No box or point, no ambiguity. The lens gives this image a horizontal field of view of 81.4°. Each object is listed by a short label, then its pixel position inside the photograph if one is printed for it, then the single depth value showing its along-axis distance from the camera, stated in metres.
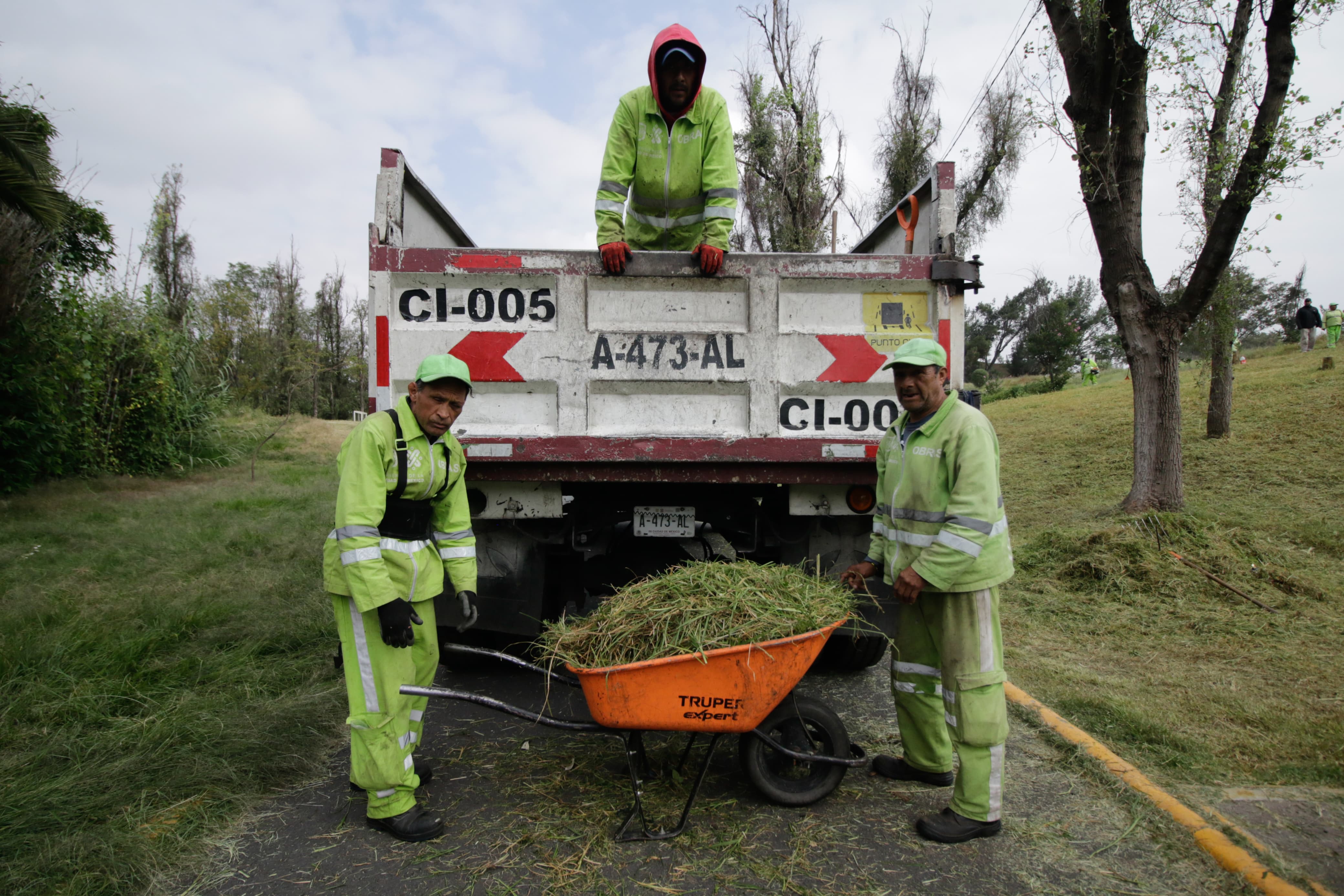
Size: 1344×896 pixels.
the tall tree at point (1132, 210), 7.34
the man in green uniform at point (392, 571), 2.81
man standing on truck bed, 4.02
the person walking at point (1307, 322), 20.70
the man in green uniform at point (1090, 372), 29.23
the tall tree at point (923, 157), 22.77
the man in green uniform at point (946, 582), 2.85
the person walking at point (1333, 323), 20.98
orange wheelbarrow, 2.64
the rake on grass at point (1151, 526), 6.78
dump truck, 3.65
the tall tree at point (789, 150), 22.05
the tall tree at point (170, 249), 26.25
